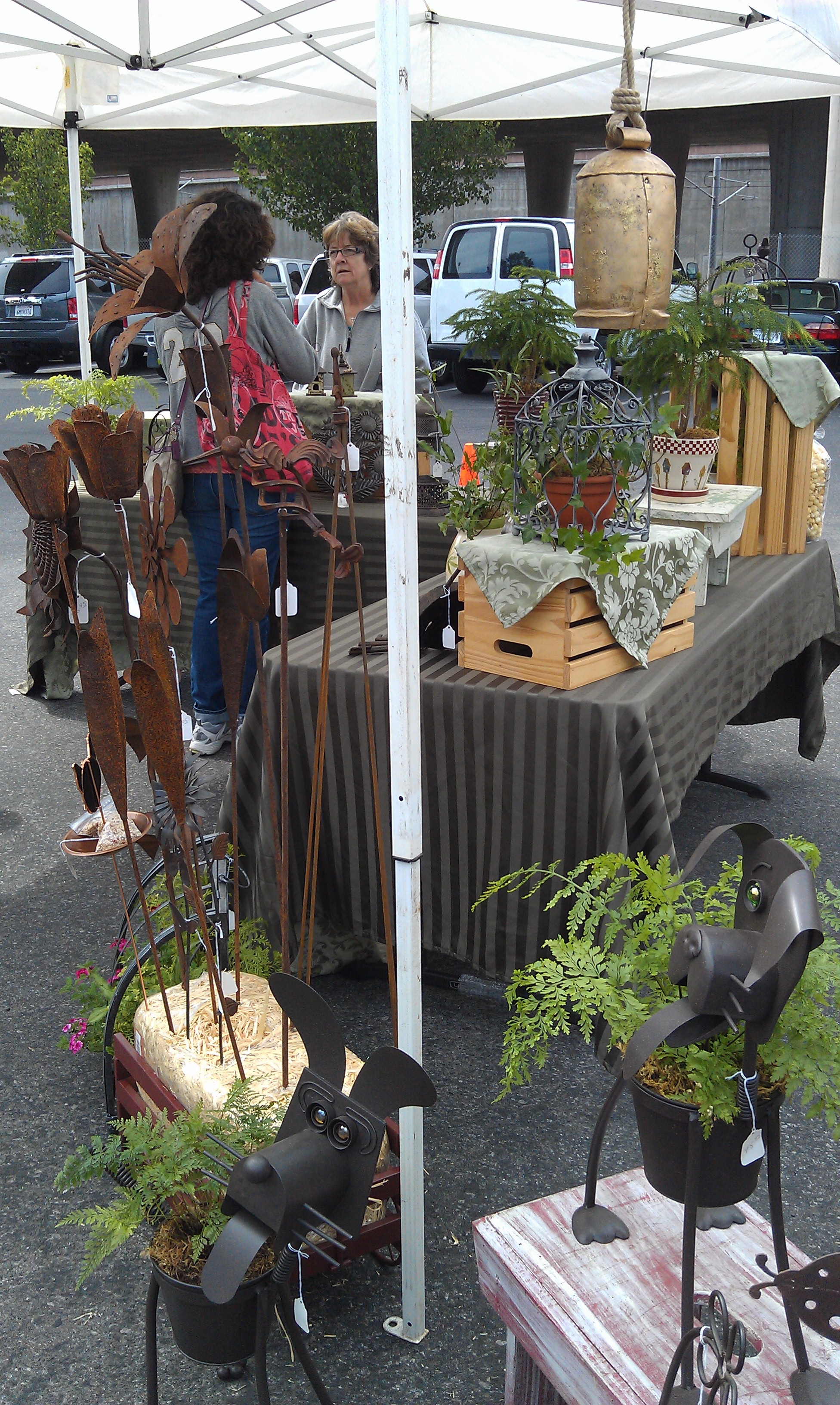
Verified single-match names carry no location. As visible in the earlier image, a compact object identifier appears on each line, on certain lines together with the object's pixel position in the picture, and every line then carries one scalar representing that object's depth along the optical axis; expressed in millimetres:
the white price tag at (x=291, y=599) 1675
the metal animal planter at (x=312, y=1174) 1176
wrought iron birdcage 2035
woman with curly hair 2715
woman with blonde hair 3771
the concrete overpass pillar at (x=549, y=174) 22297
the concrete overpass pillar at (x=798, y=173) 20609
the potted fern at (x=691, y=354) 2758
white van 12688
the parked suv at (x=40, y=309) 15000
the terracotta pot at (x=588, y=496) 2076
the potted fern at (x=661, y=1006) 1118
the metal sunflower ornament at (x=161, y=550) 1543
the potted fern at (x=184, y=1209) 1416
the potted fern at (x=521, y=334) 2547
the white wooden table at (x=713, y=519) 2752
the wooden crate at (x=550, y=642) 2080
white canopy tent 4051
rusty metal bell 2018
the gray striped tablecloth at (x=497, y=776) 2062
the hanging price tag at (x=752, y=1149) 1153
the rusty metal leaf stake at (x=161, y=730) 1491
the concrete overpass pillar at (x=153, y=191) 23188
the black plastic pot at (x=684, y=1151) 1145
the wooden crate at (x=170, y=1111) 1643
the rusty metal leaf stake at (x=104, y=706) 1479
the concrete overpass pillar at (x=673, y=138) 20781
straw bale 1762
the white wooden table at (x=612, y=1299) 1205
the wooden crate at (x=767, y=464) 3088
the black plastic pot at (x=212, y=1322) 1437
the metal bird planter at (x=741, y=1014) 1037
